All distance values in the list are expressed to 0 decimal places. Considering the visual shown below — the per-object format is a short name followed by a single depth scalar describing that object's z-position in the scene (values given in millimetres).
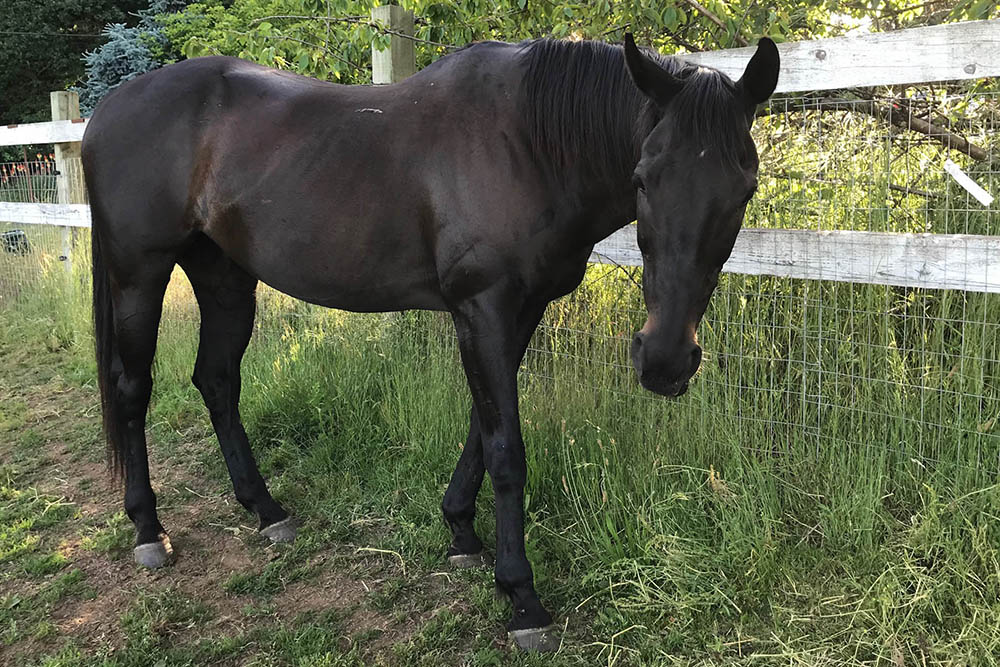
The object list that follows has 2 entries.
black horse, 1930
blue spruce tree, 16797
